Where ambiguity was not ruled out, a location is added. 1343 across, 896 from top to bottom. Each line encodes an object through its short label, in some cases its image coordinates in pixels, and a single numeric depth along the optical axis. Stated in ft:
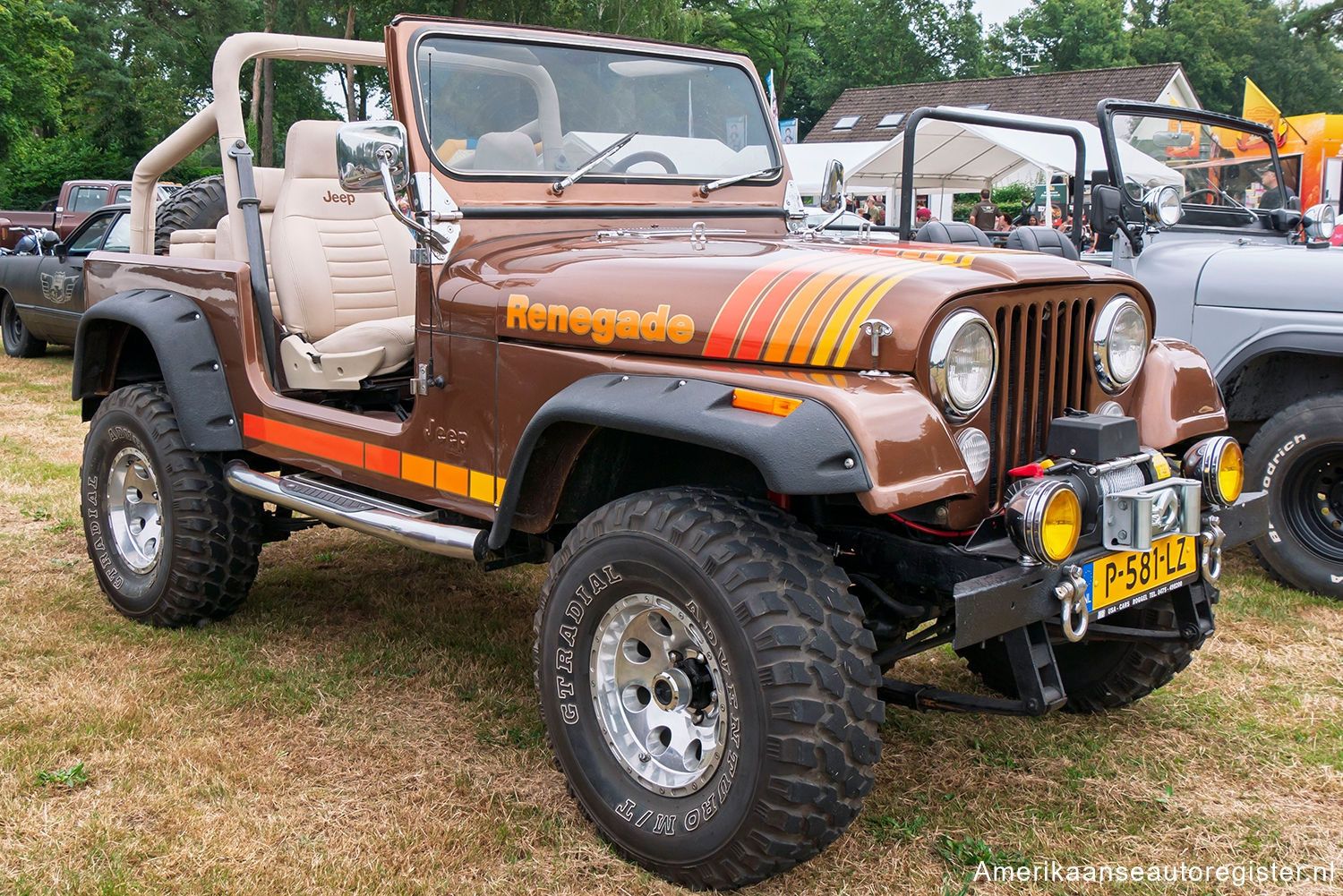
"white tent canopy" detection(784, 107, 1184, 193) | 49.57
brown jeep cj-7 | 7.64
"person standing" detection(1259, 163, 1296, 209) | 19.17
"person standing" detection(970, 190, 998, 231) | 41.29
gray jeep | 15.61
